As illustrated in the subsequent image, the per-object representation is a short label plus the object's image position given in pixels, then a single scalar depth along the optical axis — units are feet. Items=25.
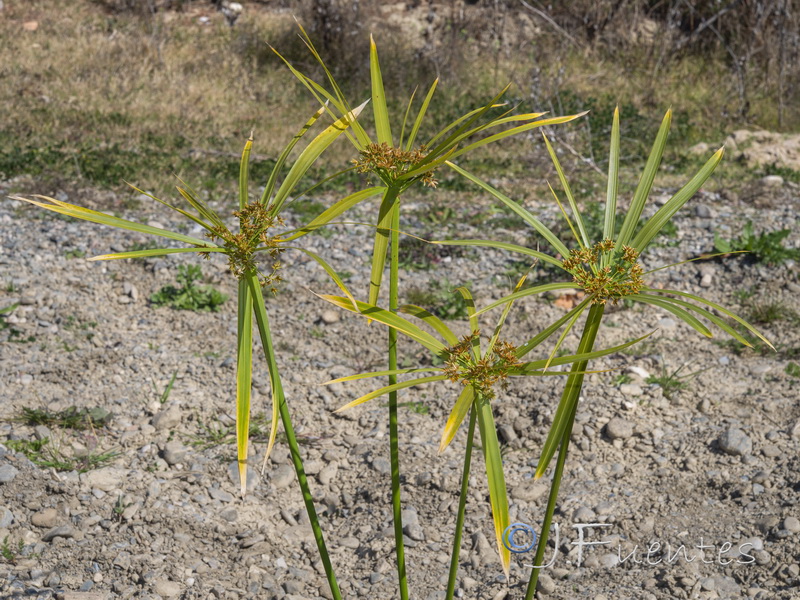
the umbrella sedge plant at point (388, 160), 4.11
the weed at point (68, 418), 9.66
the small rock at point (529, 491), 8.80
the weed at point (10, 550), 7.61
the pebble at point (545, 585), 7.37
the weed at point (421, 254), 14.68
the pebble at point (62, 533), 7.97
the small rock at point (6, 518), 8.04
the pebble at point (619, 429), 9.66
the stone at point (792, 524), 7.64
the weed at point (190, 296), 12.92
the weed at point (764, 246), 13.94
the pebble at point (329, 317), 12.76
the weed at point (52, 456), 9.02
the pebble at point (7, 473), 8.55
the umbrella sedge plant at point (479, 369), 3.90
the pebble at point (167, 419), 9.91
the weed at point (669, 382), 10.55
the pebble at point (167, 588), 7.34
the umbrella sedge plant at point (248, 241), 3.98
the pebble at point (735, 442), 9.10
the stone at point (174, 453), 9.36
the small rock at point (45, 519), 8.15
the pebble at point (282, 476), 9.11
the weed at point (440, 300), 12.80
